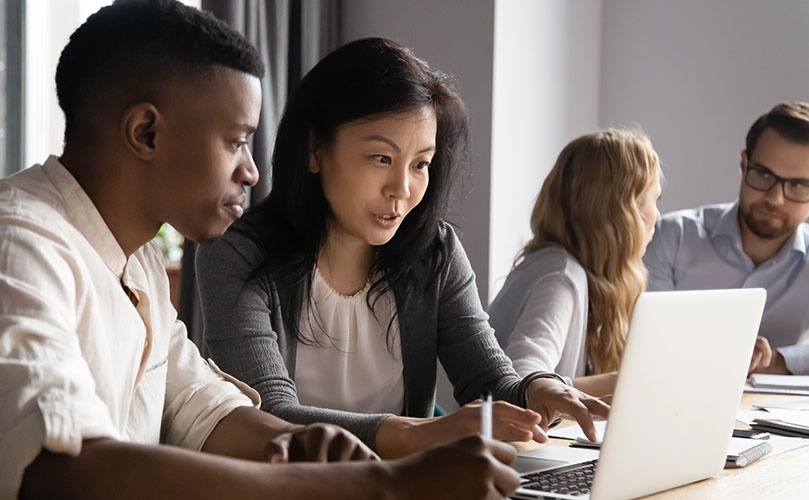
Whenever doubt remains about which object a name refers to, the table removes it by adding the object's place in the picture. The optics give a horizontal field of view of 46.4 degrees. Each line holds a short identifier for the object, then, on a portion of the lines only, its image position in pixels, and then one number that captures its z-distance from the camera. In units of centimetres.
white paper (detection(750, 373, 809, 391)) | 224
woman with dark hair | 168
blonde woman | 227
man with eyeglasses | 284
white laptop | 111
